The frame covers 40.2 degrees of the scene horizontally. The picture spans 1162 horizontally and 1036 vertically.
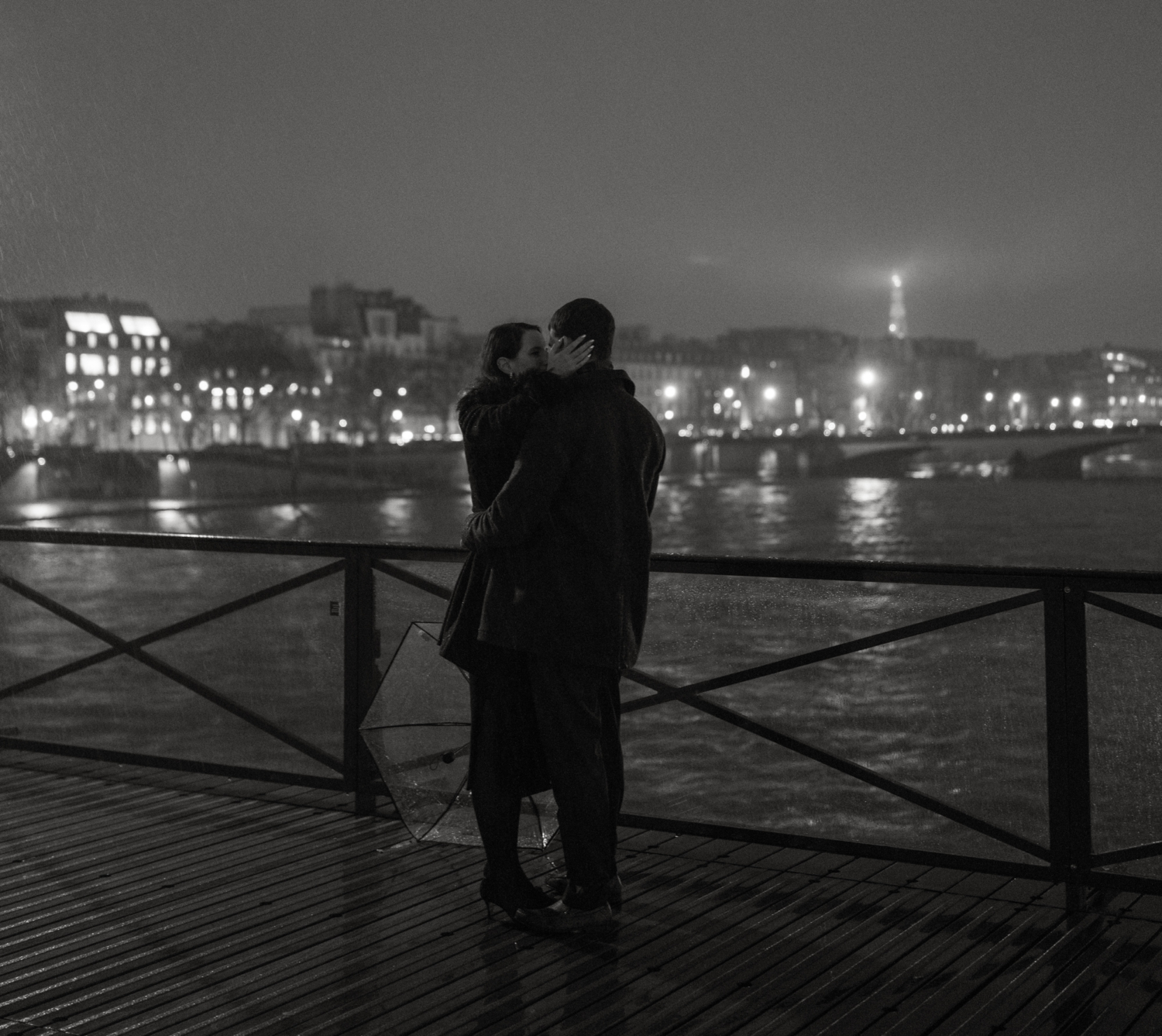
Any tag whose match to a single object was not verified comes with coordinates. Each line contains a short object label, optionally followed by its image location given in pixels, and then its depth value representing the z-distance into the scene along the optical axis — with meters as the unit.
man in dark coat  3.94
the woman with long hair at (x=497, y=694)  4.11
